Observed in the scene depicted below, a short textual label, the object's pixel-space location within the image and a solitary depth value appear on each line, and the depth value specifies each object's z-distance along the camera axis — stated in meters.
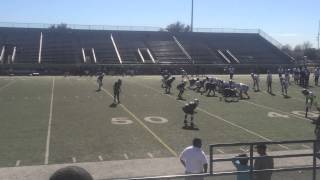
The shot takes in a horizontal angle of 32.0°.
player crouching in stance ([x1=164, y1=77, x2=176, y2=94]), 34.17
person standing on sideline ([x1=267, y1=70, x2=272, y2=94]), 34.88
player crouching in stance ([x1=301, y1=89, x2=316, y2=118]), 22.61
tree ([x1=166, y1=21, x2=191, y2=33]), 120.21
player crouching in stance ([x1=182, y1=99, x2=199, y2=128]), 19.83
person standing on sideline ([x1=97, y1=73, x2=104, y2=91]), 36.47
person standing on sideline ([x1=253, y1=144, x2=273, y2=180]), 7.80
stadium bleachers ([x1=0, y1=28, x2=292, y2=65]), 71.00
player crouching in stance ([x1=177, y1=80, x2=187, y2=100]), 30.44
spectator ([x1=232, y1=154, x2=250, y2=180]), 8.16
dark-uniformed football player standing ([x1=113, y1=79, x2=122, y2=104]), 27.22
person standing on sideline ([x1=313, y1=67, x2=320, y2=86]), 41.50
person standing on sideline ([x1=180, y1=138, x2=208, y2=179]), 9.23
